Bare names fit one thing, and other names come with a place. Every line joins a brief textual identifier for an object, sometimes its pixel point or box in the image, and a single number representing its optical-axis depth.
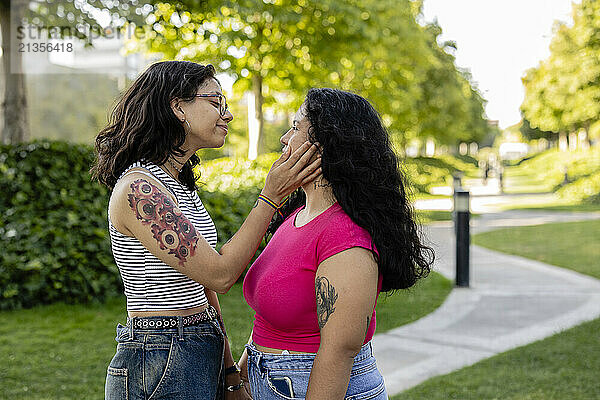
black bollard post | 8.61
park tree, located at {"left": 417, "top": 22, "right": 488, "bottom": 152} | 33.69
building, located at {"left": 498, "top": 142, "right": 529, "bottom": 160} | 89.40
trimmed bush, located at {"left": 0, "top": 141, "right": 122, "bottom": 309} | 6.84
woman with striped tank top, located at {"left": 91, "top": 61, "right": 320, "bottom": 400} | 2.00
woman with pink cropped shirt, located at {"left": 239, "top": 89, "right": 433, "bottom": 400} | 1.79
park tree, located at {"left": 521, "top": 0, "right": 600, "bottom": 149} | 22.70
